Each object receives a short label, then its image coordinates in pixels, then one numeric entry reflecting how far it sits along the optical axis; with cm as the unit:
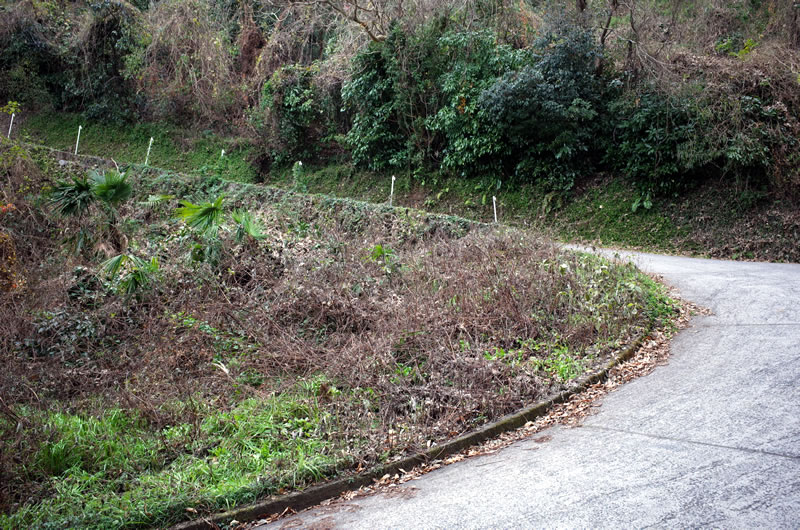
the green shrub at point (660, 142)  1581
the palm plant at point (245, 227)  1045
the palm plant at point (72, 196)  1027
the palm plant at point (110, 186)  1031
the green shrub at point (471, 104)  1884
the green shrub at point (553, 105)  1720
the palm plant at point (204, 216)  998
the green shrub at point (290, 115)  2372
